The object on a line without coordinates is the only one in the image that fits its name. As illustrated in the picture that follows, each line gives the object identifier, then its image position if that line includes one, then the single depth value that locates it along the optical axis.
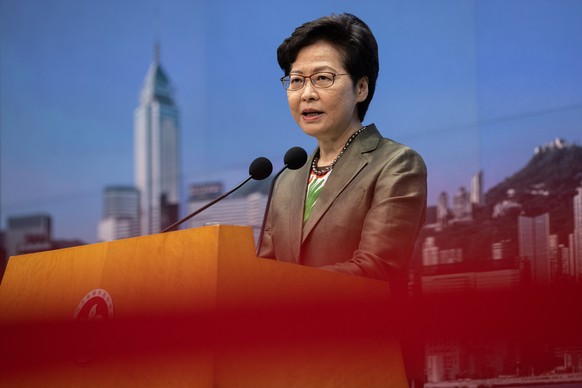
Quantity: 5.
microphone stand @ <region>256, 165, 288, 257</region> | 5.25
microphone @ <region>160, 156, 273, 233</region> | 5.06
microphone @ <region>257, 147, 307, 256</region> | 5.13
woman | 5.07
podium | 4.67
